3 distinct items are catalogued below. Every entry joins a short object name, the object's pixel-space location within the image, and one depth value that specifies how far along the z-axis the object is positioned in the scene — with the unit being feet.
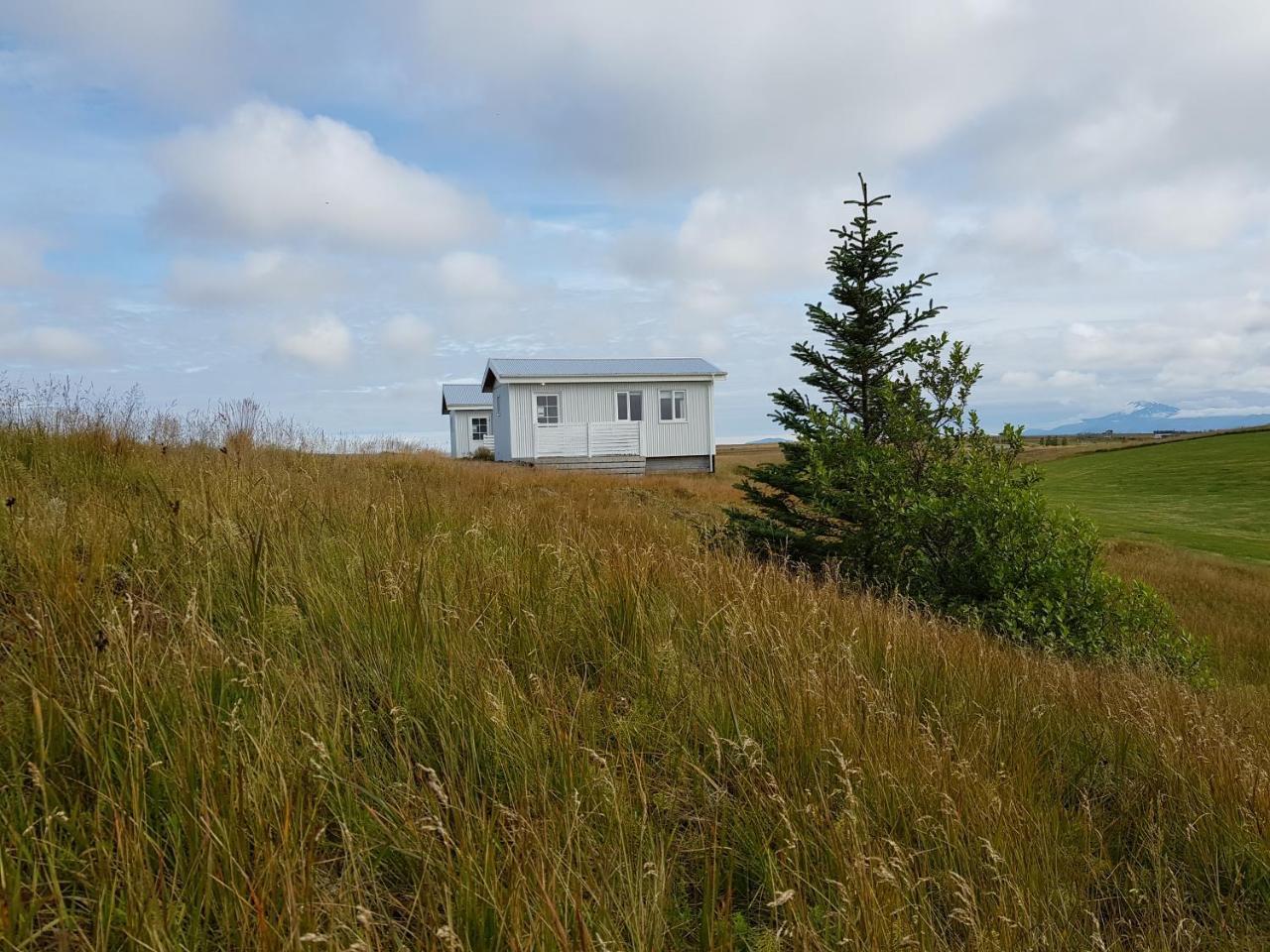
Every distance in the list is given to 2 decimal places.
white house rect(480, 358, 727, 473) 100.78
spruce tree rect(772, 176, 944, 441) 32.12
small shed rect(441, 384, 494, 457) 135.03
